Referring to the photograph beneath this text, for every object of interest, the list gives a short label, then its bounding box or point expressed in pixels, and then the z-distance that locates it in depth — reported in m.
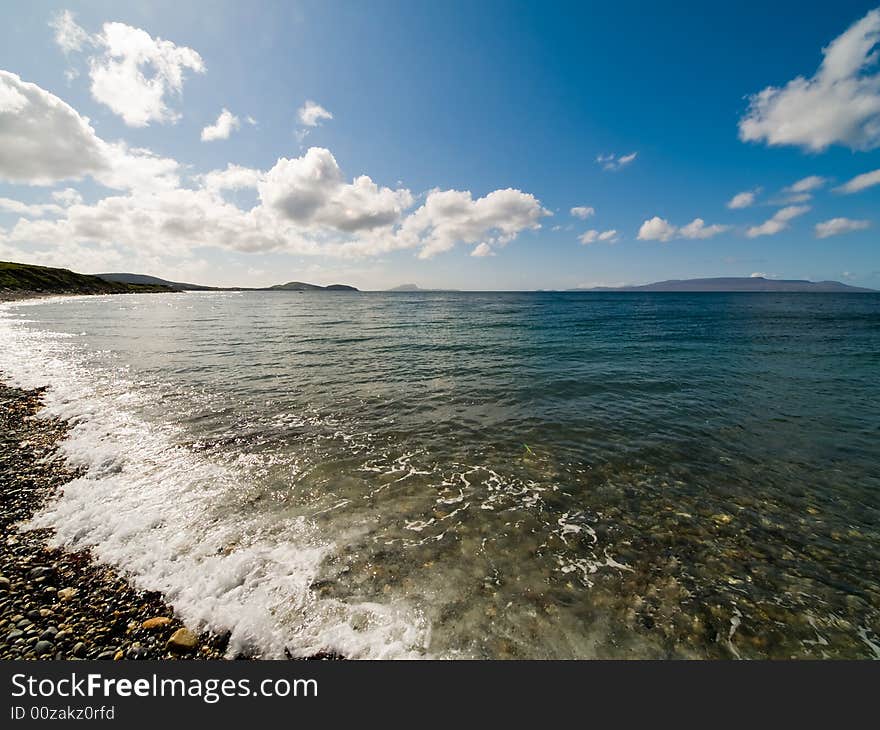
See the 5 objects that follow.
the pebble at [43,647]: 5.20
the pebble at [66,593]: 6.13
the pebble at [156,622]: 5.69
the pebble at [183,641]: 5.38
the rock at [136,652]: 5.24
